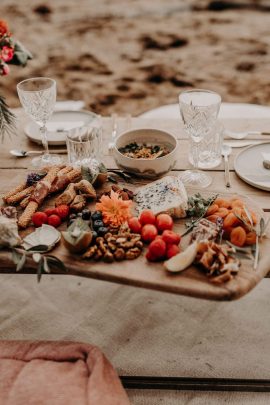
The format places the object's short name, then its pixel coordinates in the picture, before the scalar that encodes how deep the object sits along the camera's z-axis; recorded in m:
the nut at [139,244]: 1.29
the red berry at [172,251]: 1.25
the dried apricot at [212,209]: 1.40
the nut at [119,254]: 1.26
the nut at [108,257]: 1.25
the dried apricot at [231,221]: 1.32
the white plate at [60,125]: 1.87
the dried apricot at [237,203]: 1.40
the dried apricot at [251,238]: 1.29
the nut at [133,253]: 1.26
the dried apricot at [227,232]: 1.32
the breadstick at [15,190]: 1.49
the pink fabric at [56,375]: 1.17
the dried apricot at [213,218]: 1.36
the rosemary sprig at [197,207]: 1.38
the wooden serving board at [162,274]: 1.17
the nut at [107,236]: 1.31
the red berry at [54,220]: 1.39
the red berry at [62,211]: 1.41
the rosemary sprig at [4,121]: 1.68
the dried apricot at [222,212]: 1.37
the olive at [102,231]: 1.33
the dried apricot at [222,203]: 1.41
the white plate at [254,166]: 1.58
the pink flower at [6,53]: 1.72
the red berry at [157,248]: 1.24
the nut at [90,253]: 1.26
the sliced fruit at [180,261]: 1.20
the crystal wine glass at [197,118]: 1.54
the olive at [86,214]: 1.40
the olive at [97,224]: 1.35
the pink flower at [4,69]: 1.72
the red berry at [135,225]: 1.34
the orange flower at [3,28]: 1.71
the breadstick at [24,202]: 1.46
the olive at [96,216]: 1.38
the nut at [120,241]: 1.29
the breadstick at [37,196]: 1.39
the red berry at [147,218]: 1.36
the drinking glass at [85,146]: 1.65
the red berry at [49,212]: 1.42
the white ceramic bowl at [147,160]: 1.55
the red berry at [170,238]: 1.28
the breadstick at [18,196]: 1.48
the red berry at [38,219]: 1.39
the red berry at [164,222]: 1.34
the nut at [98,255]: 1.26
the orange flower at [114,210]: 1.37
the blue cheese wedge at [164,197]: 1.40
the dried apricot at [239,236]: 1.29
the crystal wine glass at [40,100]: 1.64
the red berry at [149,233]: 1.31
